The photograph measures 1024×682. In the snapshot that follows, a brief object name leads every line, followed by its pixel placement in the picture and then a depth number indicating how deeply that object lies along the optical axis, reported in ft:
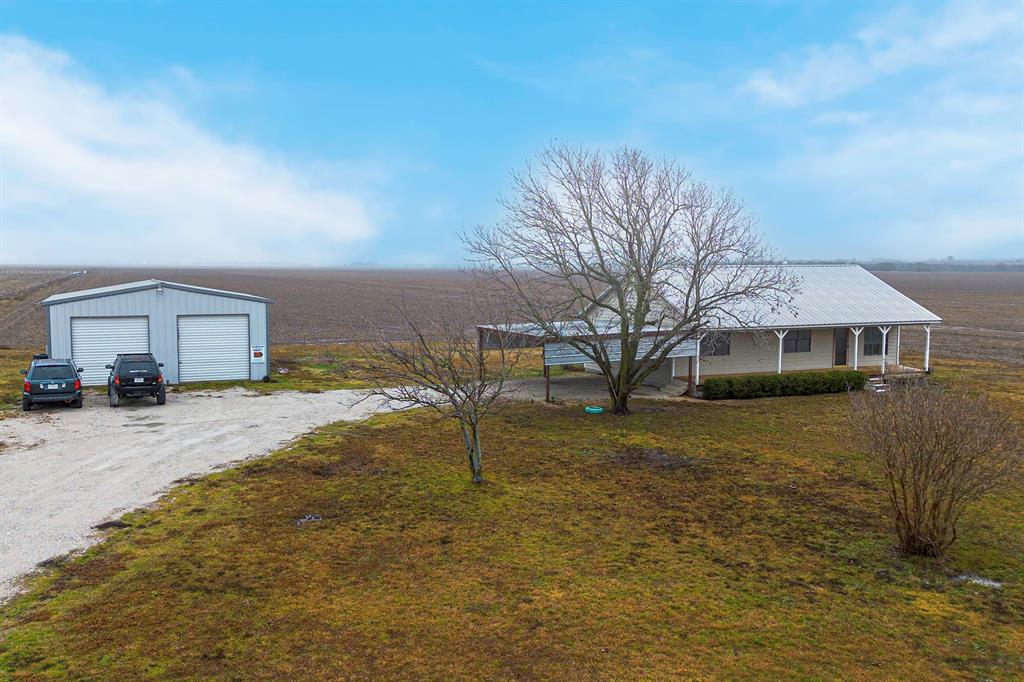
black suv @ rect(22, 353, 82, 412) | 68.33
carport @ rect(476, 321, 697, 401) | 71.31
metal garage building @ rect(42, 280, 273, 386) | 83.66
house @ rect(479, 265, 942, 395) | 88.02
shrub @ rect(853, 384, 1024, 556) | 33.06
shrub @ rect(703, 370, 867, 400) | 82.53
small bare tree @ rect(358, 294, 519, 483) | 45.14
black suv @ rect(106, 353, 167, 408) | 71.77
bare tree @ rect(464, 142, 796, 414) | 69.31
